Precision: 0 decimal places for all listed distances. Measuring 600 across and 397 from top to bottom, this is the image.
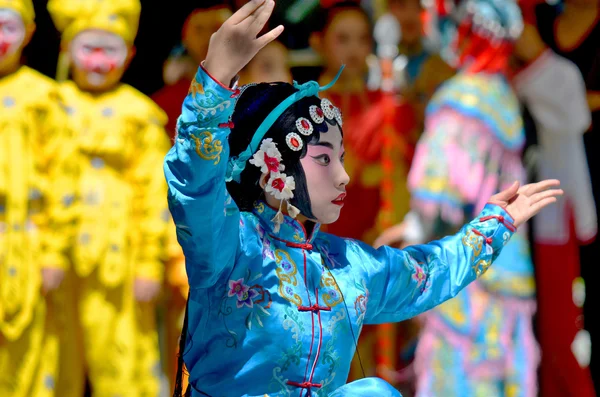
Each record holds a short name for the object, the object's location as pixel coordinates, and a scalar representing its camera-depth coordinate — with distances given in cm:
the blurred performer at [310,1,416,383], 995
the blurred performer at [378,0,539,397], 877
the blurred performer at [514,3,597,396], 951
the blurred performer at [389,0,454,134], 1032
